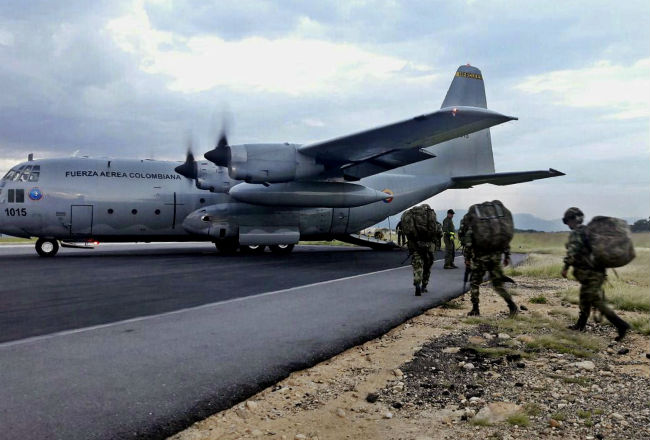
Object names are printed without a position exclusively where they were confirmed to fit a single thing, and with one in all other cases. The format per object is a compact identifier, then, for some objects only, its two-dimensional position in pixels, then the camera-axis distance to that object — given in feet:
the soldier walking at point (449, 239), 51.31
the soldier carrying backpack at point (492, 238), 24.25
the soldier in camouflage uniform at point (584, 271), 20.43
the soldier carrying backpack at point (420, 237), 31.81
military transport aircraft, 53.67
